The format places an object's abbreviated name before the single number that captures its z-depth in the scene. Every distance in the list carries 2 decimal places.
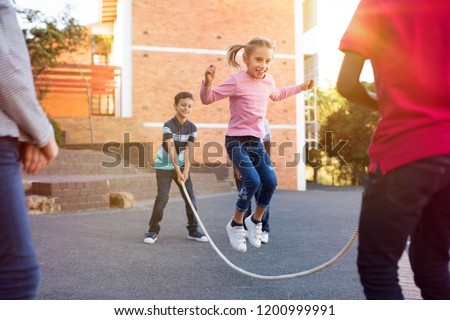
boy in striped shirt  2.91
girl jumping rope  2.62
